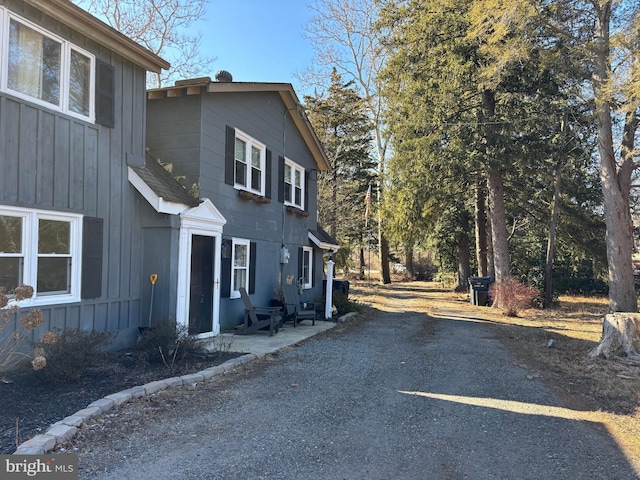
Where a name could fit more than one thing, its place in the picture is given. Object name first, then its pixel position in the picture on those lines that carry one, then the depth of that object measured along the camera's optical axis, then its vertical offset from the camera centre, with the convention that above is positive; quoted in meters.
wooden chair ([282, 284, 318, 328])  11.43 -1.28
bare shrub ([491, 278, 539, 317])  14.68 -1.11
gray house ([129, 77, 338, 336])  7.86 +1.37
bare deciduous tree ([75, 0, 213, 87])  17.33 +9.45
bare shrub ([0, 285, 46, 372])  5.39 -1.02
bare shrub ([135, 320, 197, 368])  6.28 -1.22
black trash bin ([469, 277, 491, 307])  17.73 -1.10
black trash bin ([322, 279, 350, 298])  15.23 -0.86
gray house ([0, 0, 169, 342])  5.77 +1.41
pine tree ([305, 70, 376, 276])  27.23 +7.27
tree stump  7.43 -1.23
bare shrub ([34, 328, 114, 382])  4.99 -1.12
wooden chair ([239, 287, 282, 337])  9.61 -1.27
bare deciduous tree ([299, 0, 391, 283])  25.70 +11.26
